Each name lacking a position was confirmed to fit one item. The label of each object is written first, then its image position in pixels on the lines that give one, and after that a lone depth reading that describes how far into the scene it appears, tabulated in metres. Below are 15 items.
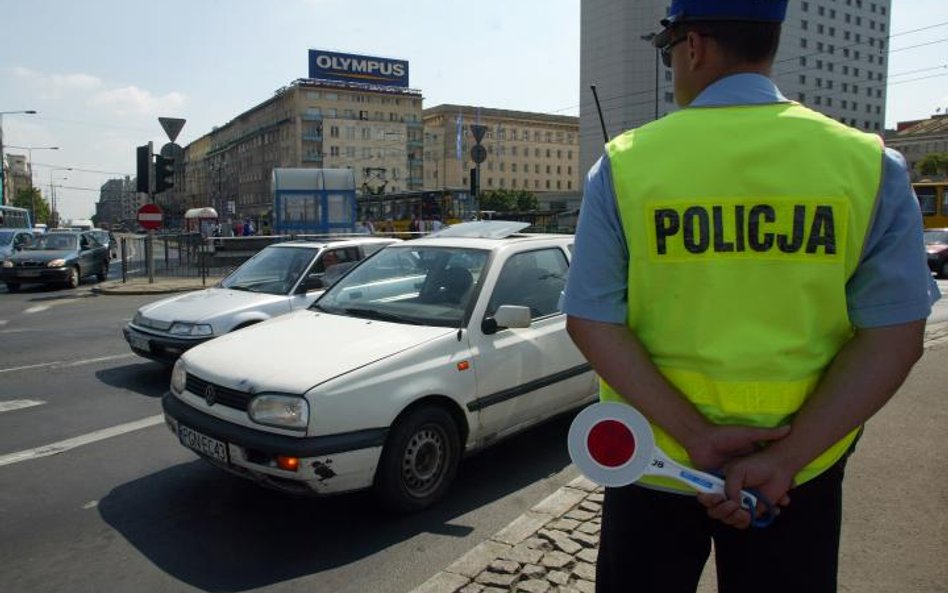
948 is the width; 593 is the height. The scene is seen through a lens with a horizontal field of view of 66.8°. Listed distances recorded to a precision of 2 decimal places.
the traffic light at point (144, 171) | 17.42
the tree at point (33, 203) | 93.54
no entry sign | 17.22
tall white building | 93.94
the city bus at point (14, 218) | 36.34
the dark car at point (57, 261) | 18.20
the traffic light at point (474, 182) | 18.52
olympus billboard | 100.81
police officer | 1.41
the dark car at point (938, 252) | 21.72
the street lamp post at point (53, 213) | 123.81
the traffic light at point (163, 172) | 17.36
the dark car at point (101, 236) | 24.43
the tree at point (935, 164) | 70.31
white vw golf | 3.77
